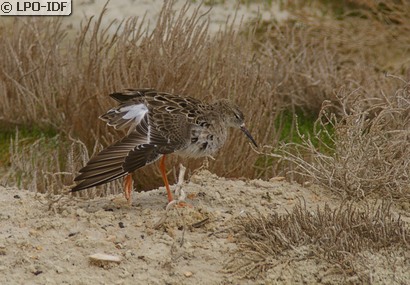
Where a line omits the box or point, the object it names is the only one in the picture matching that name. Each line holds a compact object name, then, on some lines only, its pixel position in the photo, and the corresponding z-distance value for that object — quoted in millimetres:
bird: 10641
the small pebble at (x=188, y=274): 9892
